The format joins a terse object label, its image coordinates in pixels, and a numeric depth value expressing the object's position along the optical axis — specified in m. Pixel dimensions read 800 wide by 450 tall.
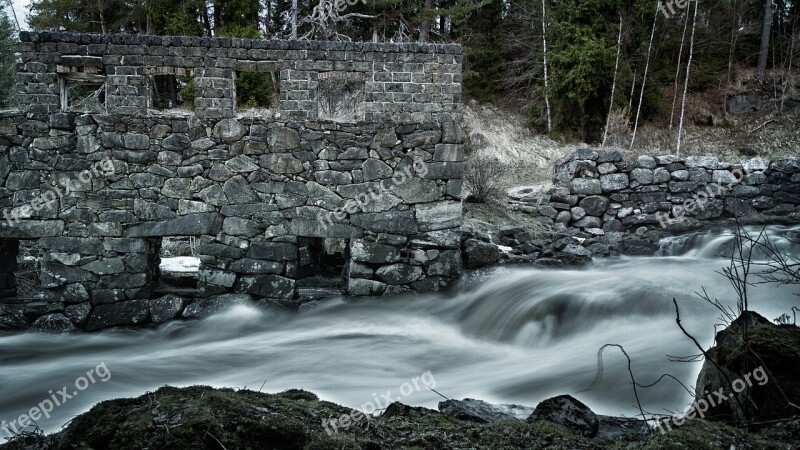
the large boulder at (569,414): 3.97
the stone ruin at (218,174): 8.73
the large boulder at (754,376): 3.43
